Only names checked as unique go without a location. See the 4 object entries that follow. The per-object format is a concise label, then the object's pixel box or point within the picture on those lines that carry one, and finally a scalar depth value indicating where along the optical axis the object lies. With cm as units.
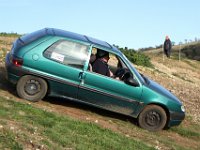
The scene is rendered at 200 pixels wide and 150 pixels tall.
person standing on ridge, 3492
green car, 1038
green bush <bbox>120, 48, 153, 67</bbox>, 2573
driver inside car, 1074
